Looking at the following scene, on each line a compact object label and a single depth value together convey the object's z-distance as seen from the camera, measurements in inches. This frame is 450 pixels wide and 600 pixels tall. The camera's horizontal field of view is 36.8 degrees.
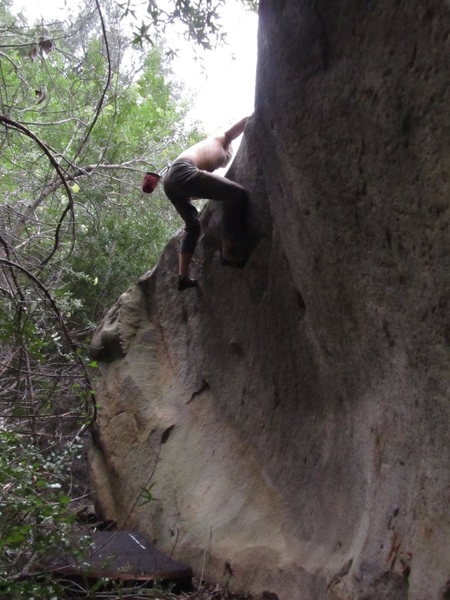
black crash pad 153.0
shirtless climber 186.1
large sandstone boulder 107.1
